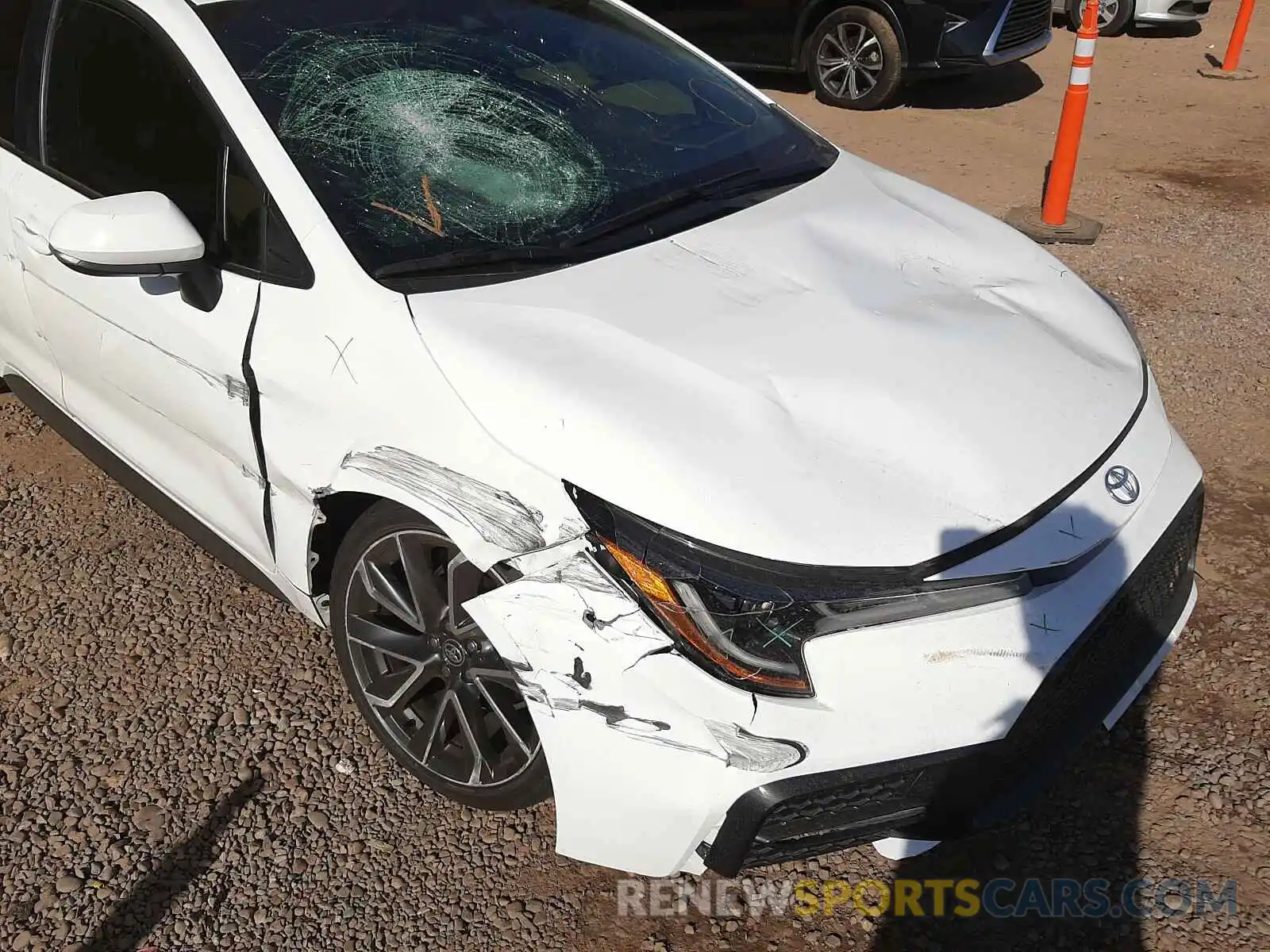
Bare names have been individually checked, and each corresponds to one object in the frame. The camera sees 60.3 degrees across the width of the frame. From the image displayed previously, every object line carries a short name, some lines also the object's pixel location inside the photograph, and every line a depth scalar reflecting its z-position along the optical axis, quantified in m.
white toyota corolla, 1.90
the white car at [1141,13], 10.27
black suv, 7.56
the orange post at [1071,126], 5.27
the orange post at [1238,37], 8.98
